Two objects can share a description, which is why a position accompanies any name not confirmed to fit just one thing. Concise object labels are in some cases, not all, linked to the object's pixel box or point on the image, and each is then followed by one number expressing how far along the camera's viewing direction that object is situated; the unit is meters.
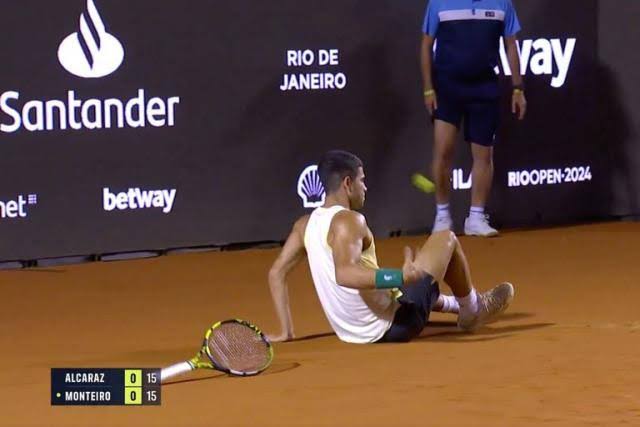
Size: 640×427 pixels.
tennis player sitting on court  15.69
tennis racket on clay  14.46
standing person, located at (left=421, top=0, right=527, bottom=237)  24.41
